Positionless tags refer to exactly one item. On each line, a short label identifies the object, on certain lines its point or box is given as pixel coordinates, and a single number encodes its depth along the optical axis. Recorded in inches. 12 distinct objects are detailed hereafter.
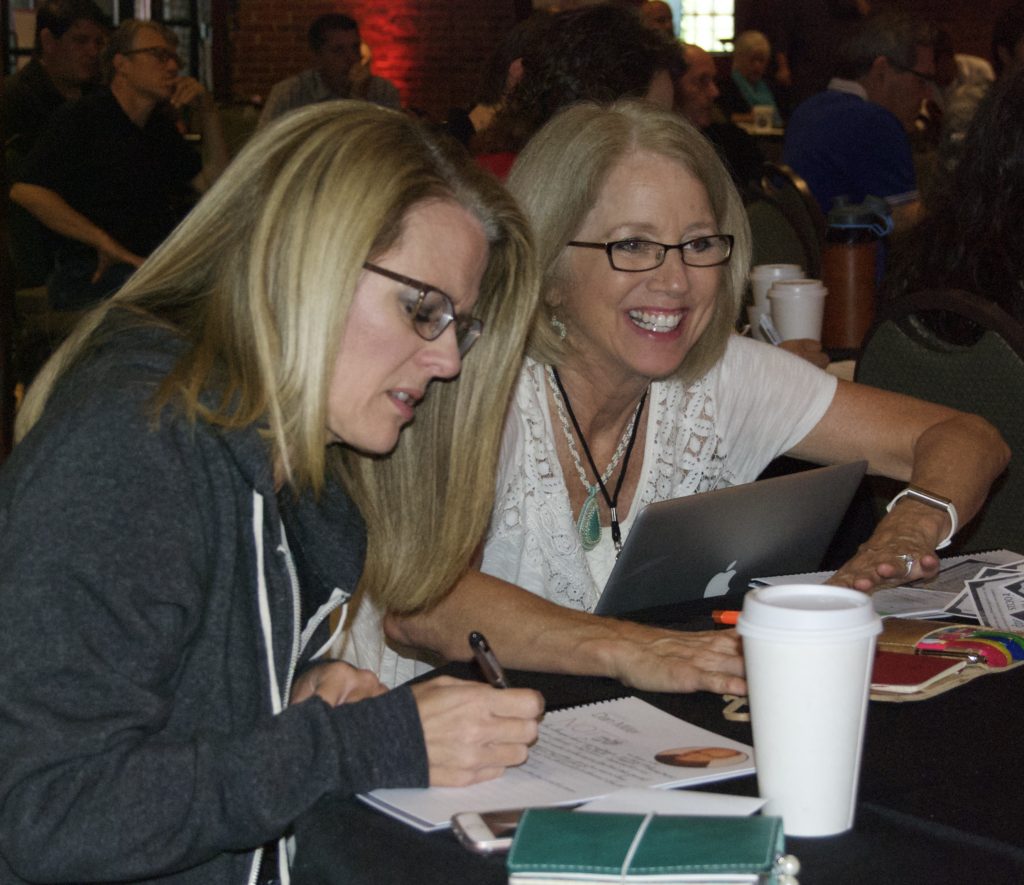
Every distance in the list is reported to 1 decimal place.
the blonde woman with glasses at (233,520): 42.9
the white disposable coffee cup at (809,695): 40.9
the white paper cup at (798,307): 122.7
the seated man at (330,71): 292.8
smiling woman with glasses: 81.0
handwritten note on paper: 45.6
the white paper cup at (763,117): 375.9
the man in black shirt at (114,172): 198.2
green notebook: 37.0
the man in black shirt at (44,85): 202.5
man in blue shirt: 201.5
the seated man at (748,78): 430.0
